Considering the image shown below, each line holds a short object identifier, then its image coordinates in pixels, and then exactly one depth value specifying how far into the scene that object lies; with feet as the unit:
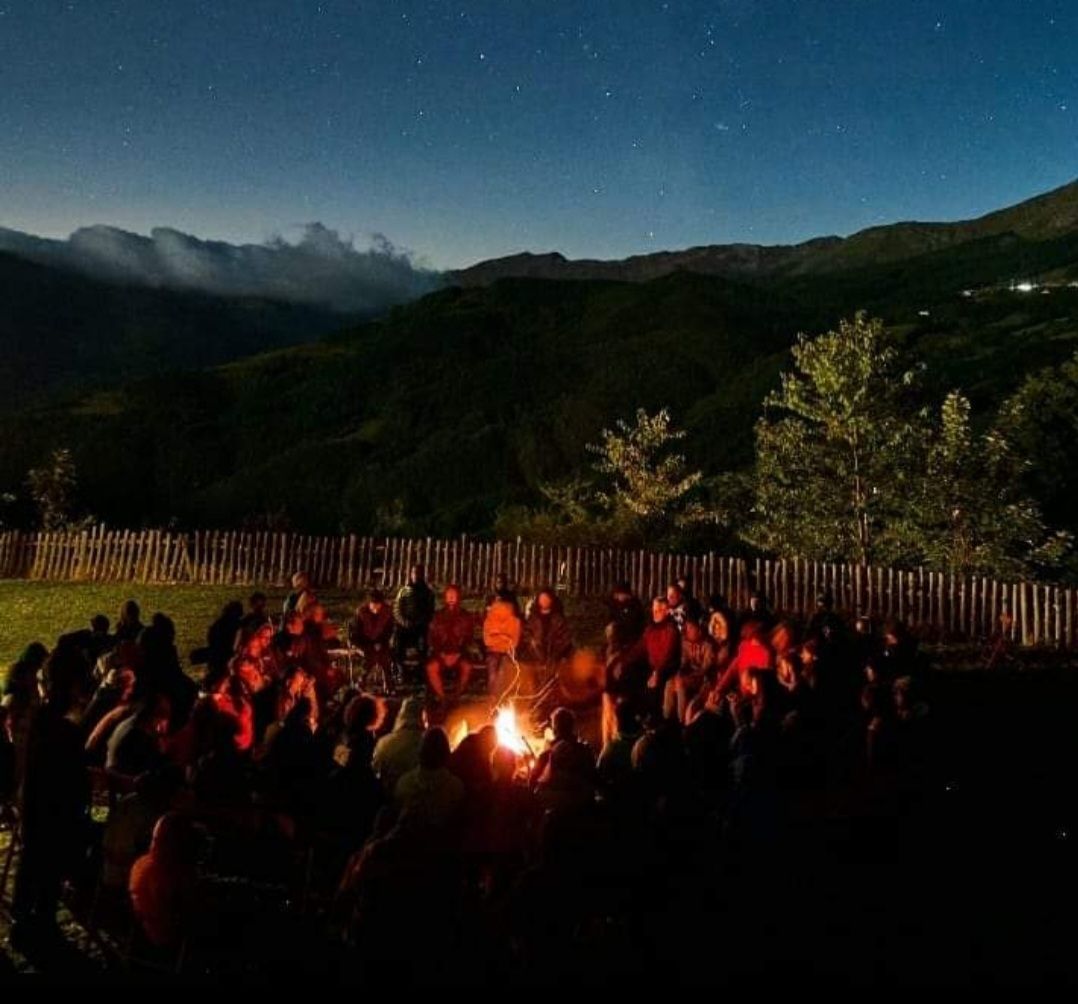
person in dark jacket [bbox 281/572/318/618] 42.93
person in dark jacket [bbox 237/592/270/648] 38.17
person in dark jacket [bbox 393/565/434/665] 46.83
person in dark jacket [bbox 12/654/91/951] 19.57
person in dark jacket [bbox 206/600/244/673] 37.37
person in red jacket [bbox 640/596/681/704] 35.24
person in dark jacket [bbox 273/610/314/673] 36.70
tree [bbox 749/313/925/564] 69.77
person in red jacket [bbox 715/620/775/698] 32.04
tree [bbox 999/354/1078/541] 84.02
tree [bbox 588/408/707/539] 83.35
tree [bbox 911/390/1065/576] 65.26
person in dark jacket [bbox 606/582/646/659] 37.14
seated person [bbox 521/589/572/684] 41.45
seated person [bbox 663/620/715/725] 31.65
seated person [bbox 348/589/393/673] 44.78
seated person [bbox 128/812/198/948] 17.34
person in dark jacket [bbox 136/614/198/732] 28.84
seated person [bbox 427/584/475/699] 42.27
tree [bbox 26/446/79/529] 108.06
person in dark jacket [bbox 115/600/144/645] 38.27
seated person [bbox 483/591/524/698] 41.50
